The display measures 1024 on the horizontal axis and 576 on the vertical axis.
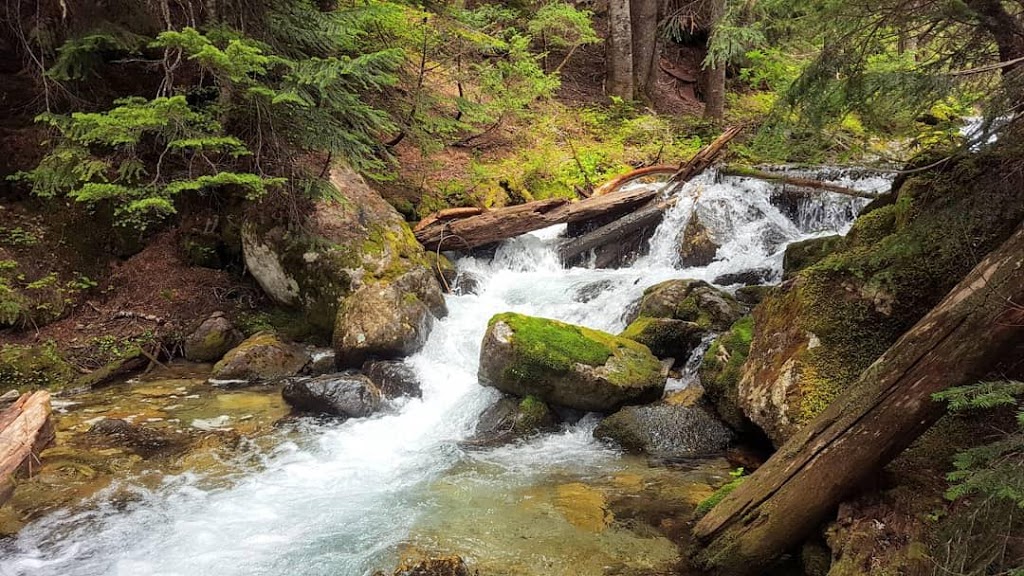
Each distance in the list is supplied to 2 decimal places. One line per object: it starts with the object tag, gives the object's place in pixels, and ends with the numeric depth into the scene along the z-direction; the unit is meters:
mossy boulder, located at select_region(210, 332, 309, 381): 8.23
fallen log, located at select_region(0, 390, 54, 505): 4.36
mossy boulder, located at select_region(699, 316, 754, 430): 6.11
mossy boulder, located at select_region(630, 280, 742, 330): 8.15
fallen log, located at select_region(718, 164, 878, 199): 10.46
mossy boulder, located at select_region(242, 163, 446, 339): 9.08
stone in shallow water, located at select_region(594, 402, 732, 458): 6.11
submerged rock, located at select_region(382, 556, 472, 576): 3.79
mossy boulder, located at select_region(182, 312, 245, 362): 8.64
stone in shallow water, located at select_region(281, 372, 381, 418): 7.23
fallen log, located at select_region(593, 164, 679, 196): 12.98
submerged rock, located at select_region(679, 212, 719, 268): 10.98
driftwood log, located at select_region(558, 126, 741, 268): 11.79
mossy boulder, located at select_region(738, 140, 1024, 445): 3.97
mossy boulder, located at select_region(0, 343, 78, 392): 7.40
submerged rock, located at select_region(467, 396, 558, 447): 6.76
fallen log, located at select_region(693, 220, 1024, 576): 3.24
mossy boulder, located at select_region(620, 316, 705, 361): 7.80
